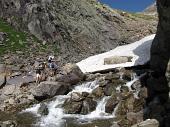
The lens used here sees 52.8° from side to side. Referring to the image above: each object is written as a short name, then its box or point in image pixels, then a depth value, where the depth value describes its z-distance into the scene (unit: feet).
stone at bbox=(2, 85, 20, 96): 64.42
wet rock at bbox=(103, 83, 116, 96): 57.75
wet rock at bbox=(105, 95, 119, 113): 53.30
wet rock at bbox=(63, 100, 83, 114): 54.27
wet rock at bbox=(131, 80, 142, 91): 56.41
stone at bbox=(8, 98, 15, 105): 60.10
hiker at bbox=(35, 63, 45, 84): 68.15
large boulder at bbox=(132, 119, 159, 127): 40.55
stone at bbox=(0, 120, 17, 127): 47.81
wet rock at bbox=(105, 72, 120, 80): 62.36
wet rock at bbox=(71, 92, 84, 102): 56.13
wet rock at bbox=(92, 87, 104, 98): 58.08
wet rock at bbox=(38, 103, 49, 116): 55.57
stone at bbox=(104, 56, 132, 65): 73.05
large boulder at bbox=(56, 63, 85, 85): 65.76
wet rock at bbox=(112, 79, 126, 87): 60.06
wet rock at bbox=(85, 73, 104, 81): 66.75
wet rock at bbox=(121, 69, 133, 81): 62.08
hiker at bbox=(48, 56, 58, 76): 69.69
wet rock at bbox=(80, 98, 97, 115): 54.18
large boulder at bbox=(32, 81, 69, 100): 60.60
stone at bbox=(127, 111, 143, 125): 46.01
